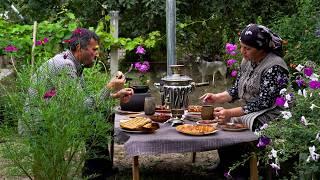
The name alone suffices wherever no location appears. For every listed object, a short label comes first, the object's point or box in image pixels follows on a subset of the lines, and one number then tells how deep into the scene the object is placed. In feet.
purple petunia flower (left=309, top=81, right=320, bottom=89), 8.47
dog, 26.23
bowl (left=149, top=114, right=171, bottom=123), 12.65
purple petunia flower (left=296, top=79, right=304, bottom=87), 9.64
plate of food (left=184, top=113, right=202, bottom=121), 12.78
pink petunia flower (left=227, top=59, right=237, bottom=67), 18.98
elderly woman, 11.96
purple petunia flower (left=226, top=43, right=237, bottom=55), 18.56
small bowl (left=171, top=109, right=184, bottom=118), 12.84
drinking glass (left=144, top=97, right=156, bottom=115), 13.24
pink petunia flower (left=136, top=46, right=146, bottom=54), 15.34
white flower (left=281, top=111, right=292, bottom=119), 9.04
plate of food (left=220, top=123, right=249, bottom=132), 11.55
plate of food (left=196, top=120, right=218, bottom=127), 12.25
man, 11.12
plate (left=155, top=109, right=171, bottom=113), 13.50
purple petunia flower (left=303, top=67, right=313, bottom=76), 8.87
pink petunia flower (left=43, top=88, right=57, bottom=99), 9.60
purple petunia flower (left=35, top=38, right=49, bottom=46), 16.29
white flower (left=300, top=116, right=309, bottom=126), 8.54
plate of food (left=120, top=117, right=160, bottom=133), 11.47
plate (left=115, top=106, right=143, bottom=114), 13.73
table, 10.82
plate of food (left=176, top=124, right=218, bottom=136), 11.19
